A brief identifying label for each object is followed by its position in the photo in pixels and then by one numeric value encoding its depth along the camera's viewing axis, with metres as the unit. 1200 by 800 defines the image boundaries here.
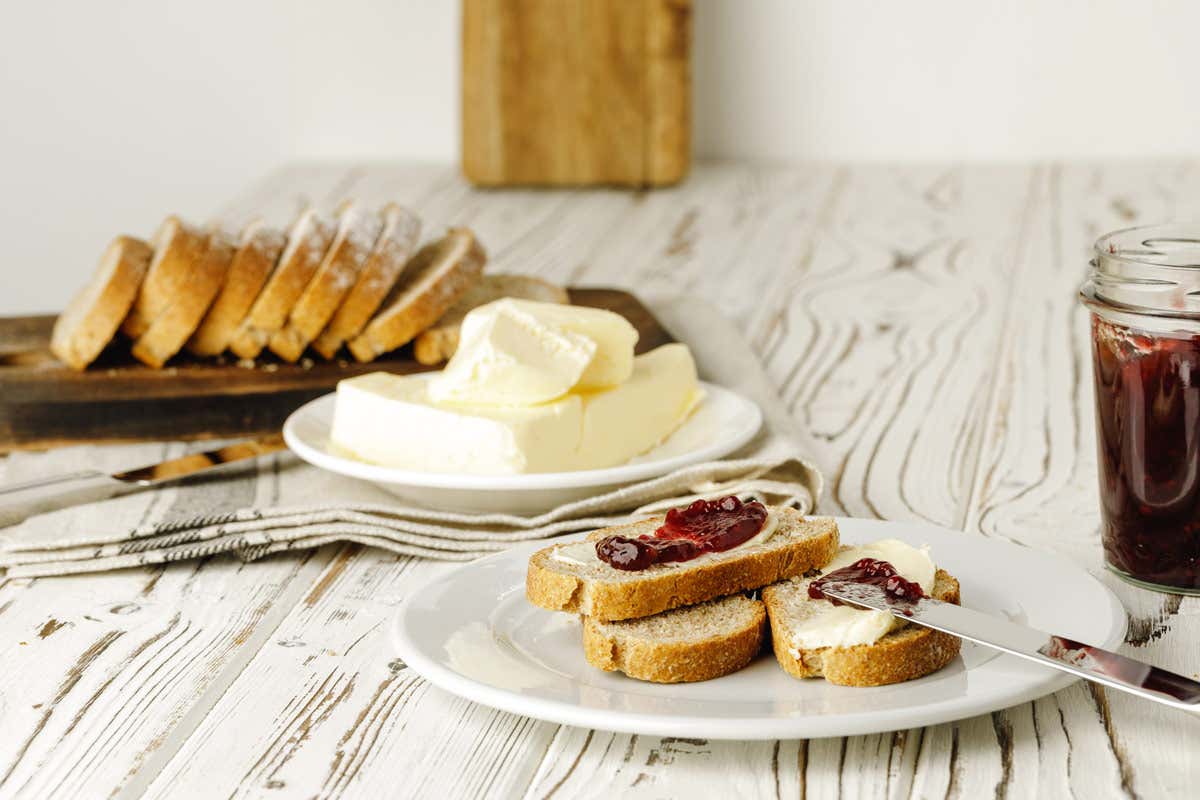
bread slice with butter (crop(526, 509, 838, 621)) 0.71
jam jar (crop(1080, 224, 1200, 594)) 0.74
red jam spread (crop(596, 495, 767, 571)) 0.72
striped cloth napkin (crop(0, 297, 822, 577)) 0.82
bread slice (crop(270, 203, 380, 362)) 1.03
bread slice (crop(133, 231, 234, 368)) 1.02
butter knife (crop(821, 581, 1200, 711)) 0.64
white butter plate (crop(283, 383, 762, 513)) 0.83
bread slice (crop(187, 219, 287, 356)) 1.04
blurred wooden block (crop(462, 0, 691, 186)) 1.69
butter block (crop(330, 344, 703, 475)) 0.85
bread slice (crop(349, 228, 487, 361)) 1.04
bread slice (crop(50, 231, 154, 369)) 1.01
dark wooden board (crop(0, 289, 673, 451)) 0.98
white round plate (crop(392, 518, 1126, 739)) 0.65
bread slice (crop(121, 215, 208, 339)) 1.02
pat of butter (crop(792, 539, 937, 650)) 0.68
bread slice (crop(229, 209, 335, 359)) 1.03
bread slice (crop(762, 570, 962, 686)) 0.67
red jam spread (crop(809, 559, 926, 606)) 0.69
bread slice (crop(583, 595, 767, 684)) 0.69
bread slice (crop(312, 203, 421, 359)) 1.04
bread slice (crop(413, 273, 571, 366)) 1.05
